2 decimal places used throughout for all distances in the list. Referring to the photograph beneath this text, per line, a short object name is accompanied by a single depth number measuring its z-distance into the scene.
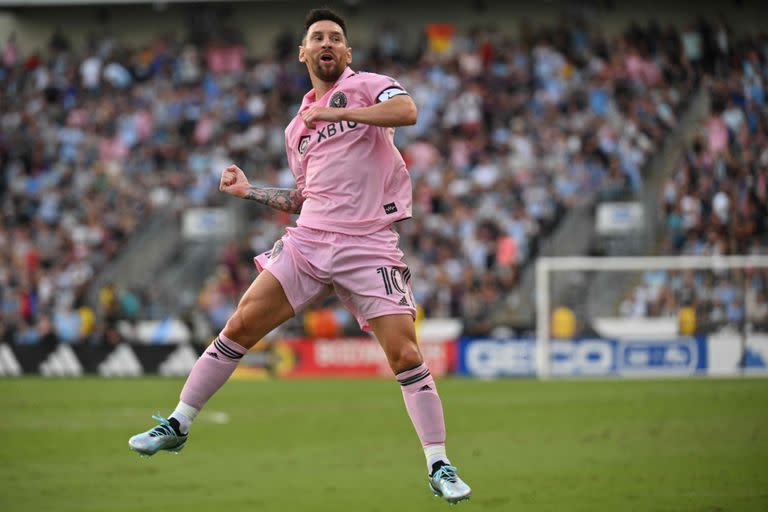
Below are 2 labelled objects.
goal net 43.50
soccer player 14.37
